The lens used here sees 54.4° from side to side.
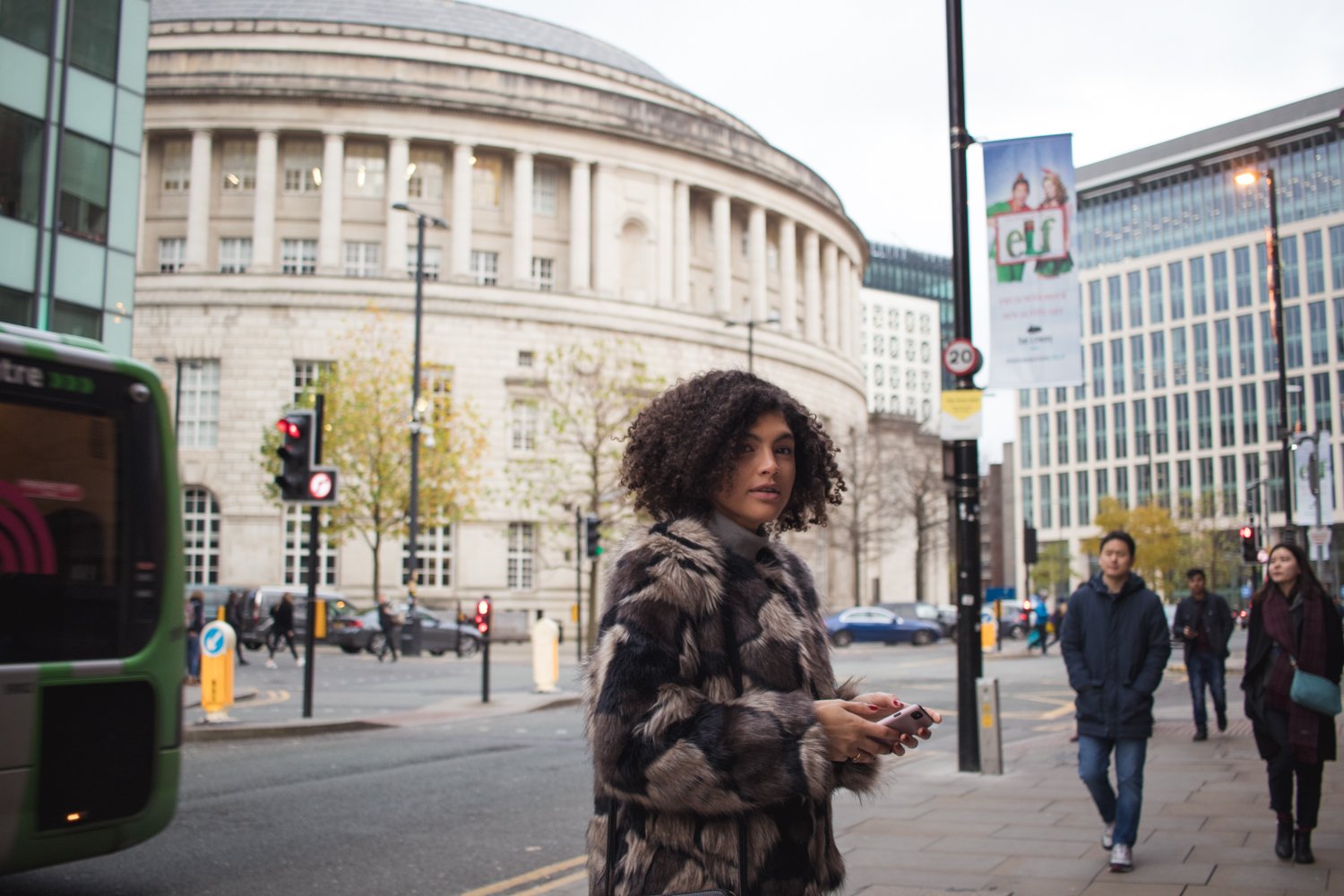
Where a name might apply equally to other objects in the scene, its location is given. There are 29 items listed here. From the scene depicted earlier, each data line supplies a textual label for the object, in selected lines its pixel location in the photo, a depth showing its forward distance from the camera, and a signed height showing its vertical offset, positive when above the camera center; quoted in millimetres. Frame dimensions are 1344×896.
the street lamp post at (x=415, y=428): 37062 +3962
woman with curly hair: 2648 -283
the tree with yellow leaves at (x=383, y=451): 43656 +3951
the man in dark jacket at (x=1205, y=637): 14570 -734
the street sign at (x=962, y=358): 11711 +1897
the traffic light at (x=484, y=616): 19219 -735
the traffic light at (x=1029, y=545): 33406 +654
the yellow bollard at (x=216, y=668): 15516 -1230
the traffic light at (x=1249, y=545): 34062 +692
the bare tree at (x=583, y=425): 46500 +5367
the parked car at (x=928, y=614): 47094 -1592
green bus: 6020 -203
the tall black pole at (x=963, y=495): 11242 +660
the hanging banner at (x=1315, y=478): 24375 +1781
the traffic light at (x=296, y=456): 16094 +1353
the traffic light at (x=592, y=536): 29562 +730
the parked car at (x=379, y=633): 35219 -1847
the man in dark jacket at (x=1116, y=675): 7309 -593
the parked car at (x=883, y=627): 45469 -2022
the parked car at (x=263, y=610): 35625 -1249
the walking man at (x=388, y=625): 32531 -1497
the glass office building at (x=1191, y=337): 81625 +16644
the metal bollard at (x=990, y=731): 11078 -1371
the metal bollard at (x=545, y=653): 21531 -1409
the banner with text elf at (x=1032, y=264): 11164 +2625
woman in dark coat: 7332 -598
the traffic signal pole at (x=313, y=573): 15969 -96
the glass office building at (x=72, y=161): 23609 +7606
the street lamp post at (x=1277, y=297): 26750 +5654
